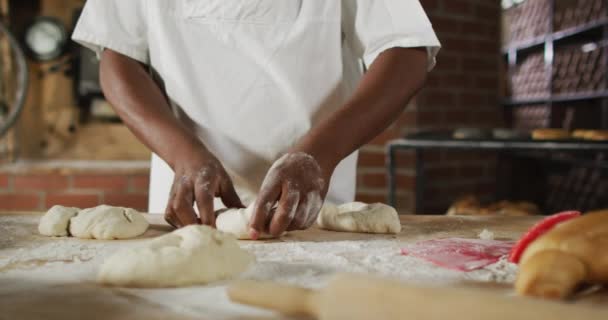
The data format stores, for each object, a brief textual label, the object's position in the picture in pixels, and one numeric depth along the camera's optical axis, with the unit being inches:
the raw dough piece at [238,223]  32.4
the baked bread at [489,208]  99.5
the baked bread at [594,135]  83.2
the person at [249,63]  43.6
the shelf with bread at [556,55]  127.9
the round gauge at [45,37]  126.0
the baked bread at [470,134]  87.8
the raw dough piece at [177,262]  23.5
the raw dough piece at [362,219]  35.2
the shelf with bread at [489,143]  79.2
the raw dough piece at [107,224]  33.0
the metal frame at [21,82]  115.3
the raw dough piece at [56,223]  34.3
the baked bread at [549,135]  84.9
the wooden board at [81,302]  20.3
